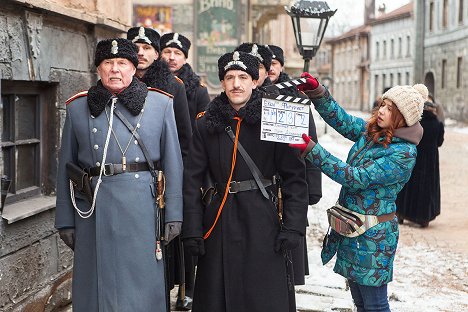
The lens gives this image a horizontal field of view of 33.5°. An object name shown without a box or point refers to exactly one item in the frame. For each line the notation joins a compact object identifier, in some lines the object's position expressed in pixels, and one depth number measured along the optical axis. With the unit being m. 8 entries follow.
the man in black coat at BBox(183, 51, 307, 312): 4.75
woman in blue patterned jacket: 4.68
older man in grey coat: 4.62
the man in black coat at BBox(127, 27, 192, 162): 5.97
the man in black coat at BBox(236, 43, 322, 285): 5.83
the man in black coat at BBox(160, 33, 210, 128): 6.82
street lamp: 8.97
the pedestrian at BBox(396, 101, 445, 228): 11.02
